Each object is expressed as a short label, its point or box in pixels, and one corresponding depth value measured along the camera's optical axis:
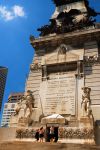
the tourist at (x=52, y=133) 20.96
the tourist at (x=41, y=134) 20.54
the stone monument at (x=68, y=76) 22.73
